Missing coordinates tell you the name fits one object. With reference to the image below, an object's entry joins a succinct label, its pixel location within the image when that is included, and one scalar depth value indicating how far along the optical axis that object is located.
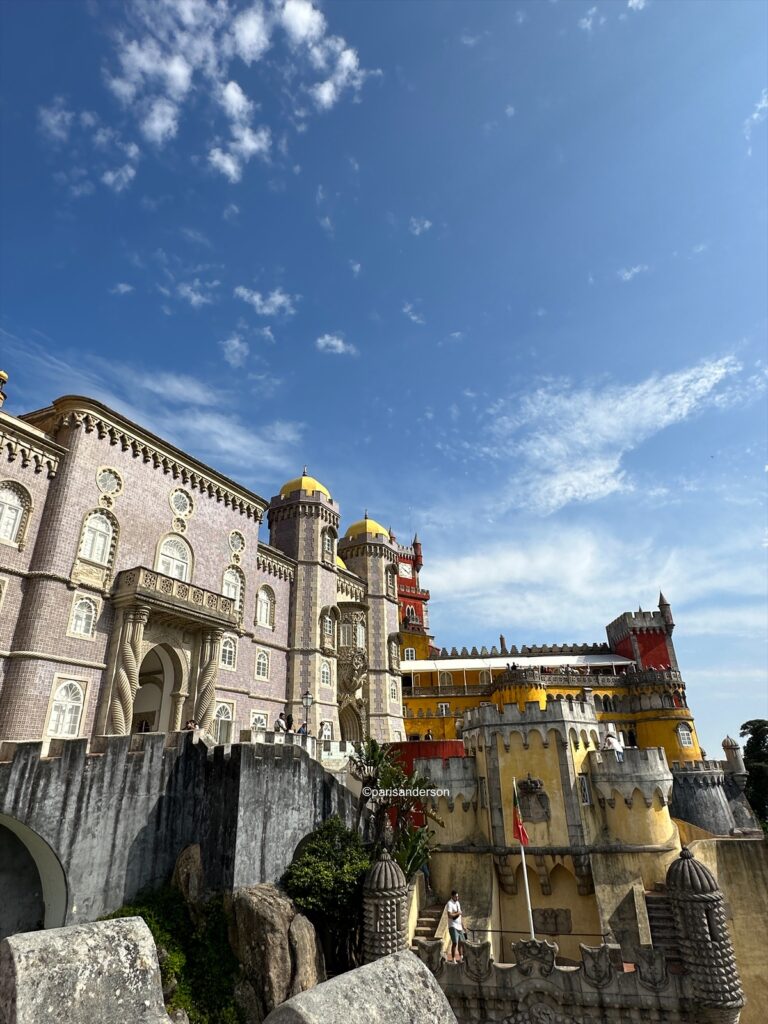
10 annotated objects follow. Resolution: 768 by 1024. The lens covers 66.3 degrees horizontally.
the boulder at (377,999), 2.78
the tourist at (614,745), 25.22
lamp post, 31.12
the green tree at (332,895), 18.25
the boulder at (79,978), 2.84
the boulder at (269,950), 16.03
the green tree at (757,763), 50.56
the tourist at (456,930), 19.58
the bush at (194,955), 15.68
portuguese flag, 22.33
